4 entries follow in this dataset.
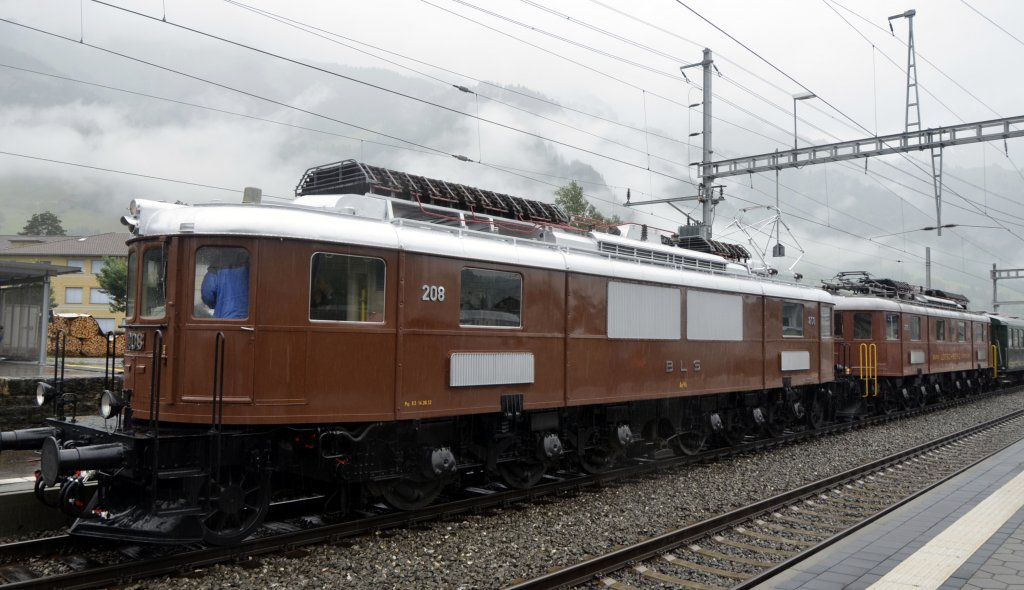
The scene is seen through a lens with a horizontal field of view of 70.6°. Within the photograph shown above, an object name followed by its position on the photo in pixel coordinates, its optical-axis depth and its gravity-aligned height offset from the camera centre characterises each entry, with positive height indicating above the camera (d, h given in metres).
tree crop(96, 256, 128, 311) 48.06 +4.20
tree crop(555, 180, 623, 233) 47.41 +9.70
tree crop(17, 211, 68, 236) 87.50 +14.00
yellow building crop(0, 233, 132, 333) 59.22 +5.03
